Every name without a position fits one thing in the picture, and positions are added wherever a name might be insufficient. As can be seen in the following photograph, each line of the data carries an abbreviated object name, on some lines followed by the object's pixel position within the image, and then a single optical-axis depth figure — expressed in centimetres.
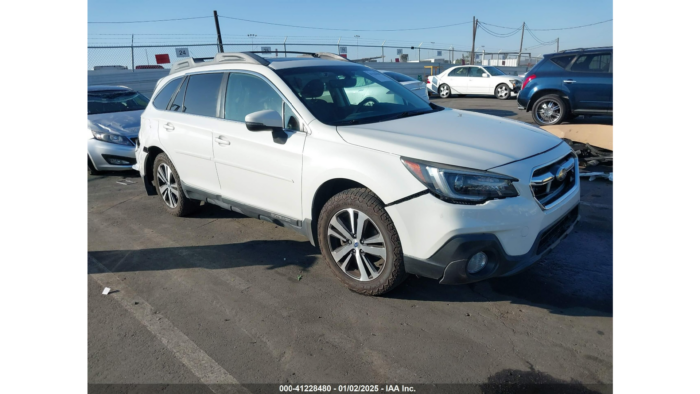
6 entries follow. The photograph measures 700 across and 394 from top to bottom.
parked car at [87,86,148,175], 751
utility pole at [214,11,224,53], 1936
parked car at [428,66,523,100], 1781
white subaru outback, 274
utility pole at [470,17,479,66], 4244
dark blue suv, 920
